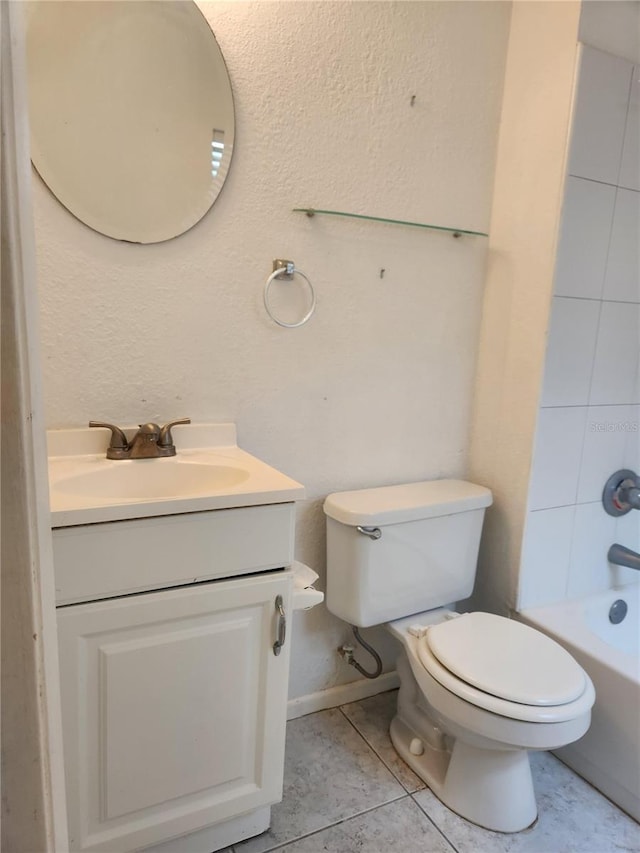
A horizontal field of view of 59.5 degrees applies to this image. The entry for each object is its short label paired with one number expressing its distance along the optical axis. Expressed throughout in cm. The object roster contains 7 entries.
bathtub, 140
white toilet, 121
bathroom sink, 107
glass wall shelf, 142
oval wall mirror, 113
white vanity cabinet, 99
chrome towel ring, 140
